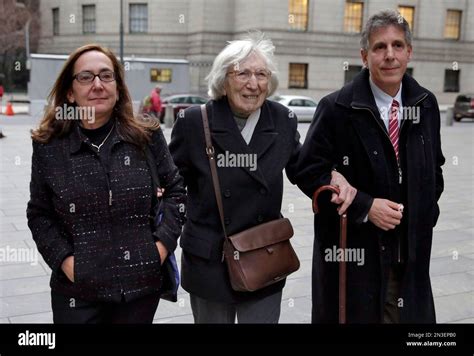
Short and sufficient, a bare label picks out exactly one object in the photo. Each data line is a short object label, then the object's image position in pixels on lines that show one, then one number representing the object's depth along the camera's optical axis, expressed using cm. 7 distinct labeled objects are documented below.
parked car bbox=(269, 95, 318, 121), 2781
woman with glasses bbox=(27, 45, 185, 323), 251
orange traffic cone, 2889
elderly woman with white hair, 294
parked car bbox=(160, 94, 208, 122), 2676
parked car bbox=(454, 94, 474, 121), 3020
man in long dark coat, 287
